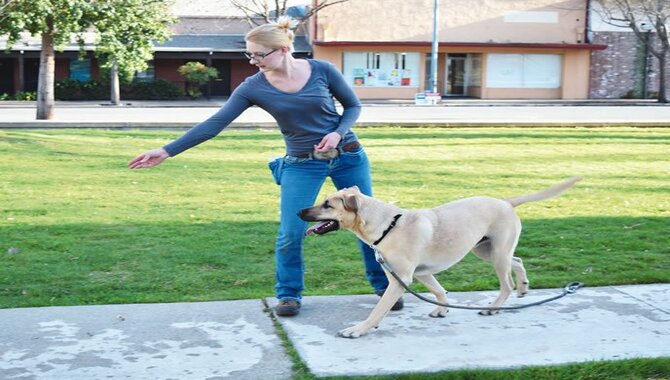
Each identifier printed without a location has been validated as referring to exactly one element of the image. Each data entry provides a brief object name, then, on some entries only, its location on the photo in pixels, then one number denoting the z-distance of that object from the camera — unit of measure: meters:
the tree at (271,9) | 39.81
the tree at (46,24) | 20.88
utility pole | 39.99
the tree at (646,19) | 40.62
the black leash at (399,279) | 5.34
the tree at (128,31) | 22.56
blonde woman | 5.57
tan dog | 5.34
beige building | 44.41
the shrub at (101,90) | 42.06
